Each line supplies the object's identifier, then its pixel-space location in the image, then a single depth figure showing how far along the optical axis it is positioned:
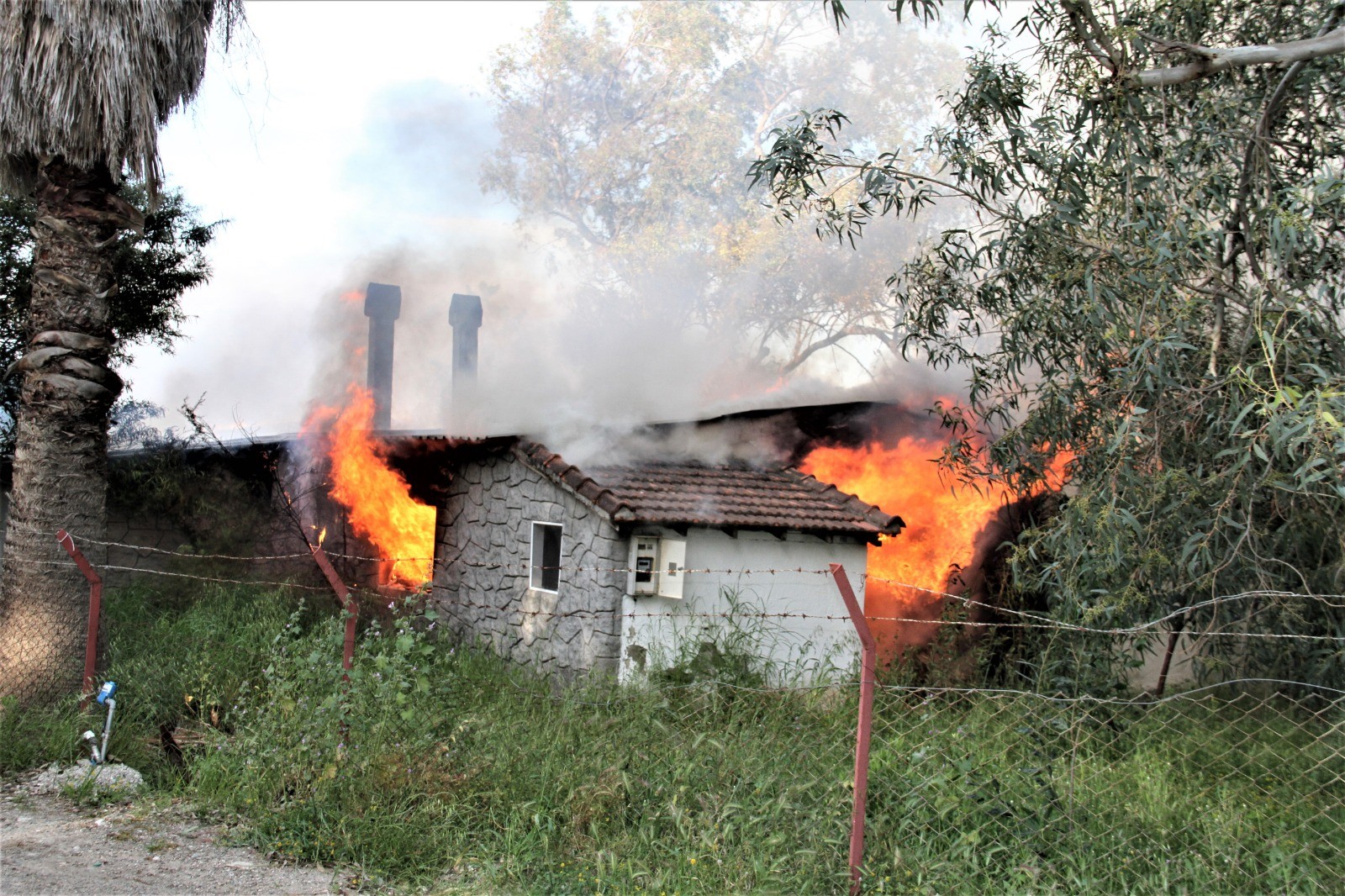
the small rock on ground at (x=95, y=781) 6.52
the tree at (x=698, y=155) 22.86
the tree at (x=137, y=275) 12.00
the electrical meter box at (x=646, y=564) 9.62
